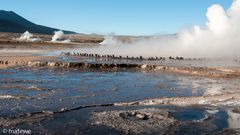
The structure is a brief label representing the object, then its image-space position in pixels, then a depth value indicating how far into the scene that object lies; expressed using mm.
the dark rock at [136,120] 5941
